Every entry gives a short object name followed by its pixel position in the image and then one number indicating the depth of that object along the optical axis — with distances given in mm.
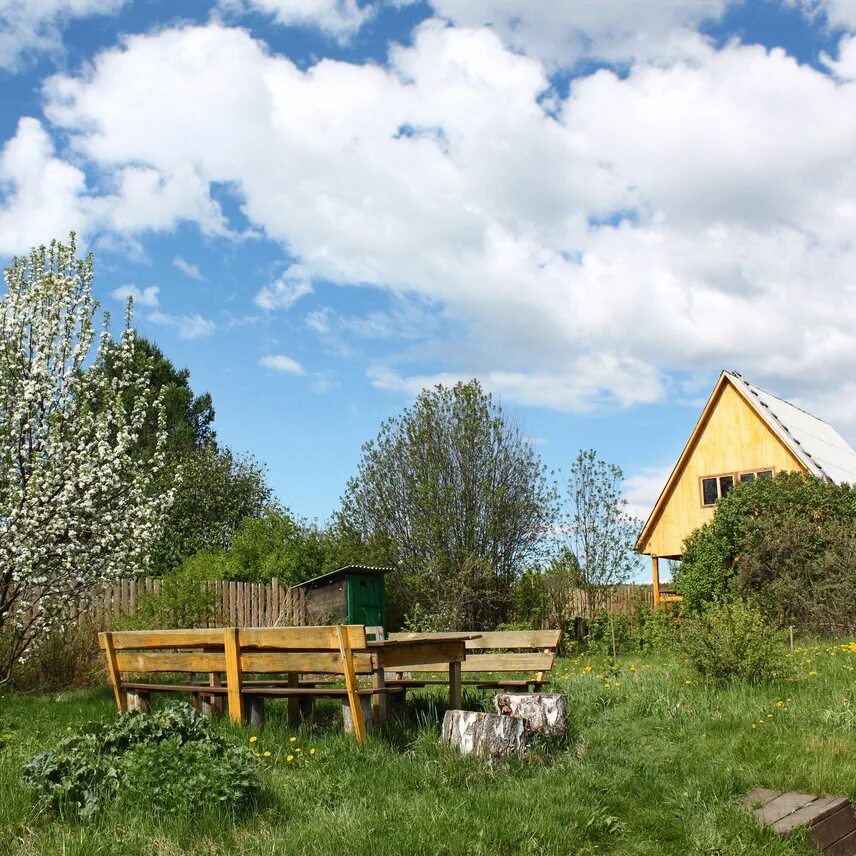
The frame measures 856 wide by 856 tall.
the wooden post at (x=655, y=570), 28067
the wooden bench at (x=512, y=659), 9361
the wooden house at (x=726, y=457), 25969
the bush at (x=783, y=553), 18812
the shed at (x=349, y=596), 18938
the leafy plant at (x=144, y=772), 5375
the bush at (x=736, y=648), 9820
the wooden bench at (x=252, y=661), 7164
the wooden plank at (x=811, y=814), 5902
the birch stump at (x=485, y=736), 6625
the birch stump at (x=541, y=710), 7444
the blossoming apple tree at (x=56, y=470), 12922
